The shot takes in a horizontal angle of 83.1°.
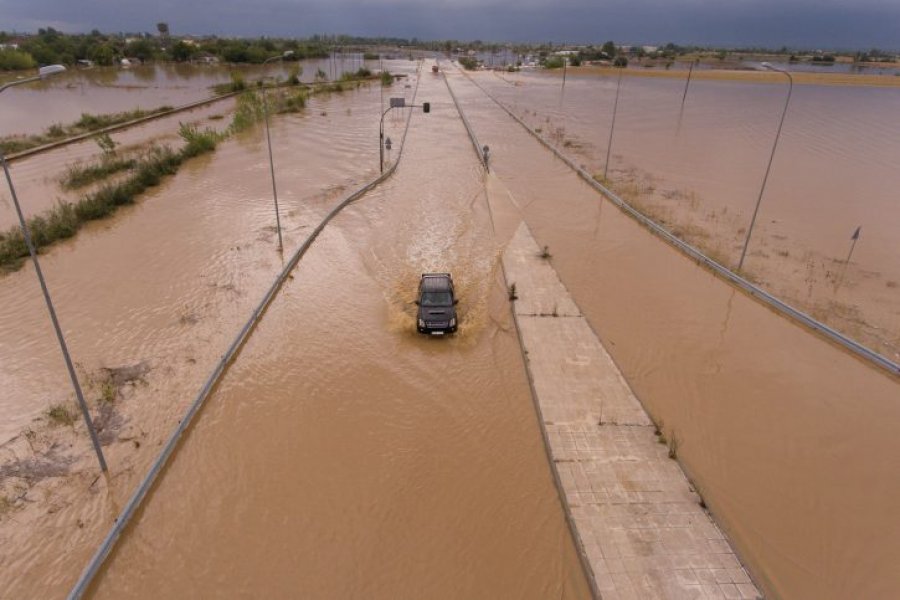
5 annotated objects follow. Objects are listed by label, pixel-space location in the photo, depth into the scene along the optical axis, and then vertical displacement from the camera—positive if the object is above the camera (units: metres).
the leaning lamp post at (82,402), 9.27 -5.99
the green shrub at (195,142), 31.38 -5.23
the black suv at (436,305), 14.12 -6.35
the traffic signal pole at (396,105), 29.33 -2.52
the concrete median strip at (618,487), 8.03 -7.21
